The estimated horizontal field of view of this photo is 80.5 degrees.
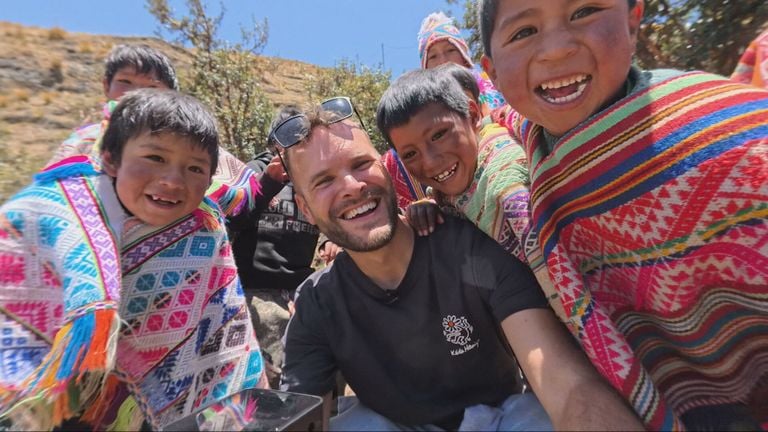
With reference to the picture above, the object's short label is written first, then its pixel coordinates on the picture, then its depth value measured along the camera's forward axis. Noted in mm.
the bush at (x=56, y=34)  20906
